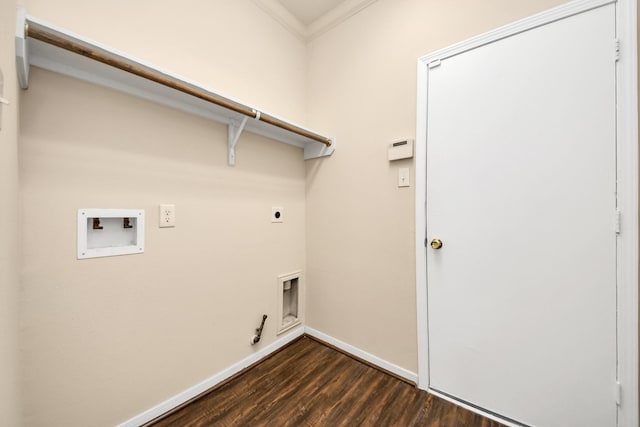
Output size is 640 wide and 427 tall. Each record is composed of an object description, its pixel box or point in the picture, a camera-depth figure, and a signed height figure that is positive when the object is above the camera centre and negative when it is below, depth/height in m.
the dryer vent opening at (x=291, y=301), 1.92 -0.75
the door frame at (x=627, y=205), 0.94 +0.04
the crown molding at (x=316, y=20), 1.72 +1.53
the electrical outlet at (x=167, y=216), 1.22 -0.01
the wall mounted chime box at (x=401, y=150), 1.47 +0.41
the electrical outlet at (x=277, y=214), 1.79 +0.00
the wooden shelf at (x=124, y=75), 0.78 +0.59
